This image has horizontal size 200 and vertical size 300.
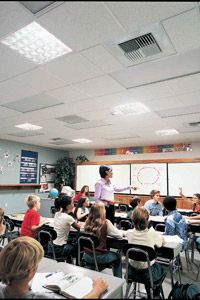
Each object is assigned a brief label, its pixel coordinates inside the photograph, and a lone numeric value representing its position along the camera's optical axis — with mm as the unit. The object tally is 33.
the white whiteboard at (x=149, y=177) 7848
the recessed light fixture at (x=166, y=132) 6129
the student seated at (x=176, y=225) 3195
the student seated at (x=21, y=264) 955
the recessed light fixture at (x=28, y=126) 5796
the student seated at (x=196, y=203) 5059
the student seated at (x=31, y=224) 3338
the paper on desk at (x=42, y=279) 1350
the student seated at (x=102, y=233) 2727
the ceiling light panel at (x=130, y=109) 4164
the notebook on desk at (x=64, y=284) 1156
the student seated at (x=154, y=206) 5055
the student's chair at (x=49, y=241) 2979
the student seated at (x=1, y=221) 2425
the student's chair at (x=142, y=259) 2148
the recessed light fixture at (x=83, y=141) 8028
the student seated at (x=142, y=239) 2307
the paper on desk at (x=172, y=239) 2744
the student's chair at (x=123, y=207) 6273
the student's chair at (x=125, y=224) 4035
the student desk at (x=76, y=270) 1348
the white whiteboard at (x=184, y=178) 7312
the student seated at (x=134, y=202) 4782
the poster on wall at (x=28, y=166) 8461
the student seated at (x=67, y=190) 6977
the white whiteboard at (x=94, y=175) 8633
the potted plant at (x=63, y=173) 9406
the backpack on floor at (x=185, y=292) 1175
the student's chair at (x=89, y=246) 2641
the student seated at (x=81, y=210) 4225
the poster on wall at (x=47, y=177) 9211
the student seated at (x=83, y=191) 5910
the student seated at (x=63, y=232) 3029
